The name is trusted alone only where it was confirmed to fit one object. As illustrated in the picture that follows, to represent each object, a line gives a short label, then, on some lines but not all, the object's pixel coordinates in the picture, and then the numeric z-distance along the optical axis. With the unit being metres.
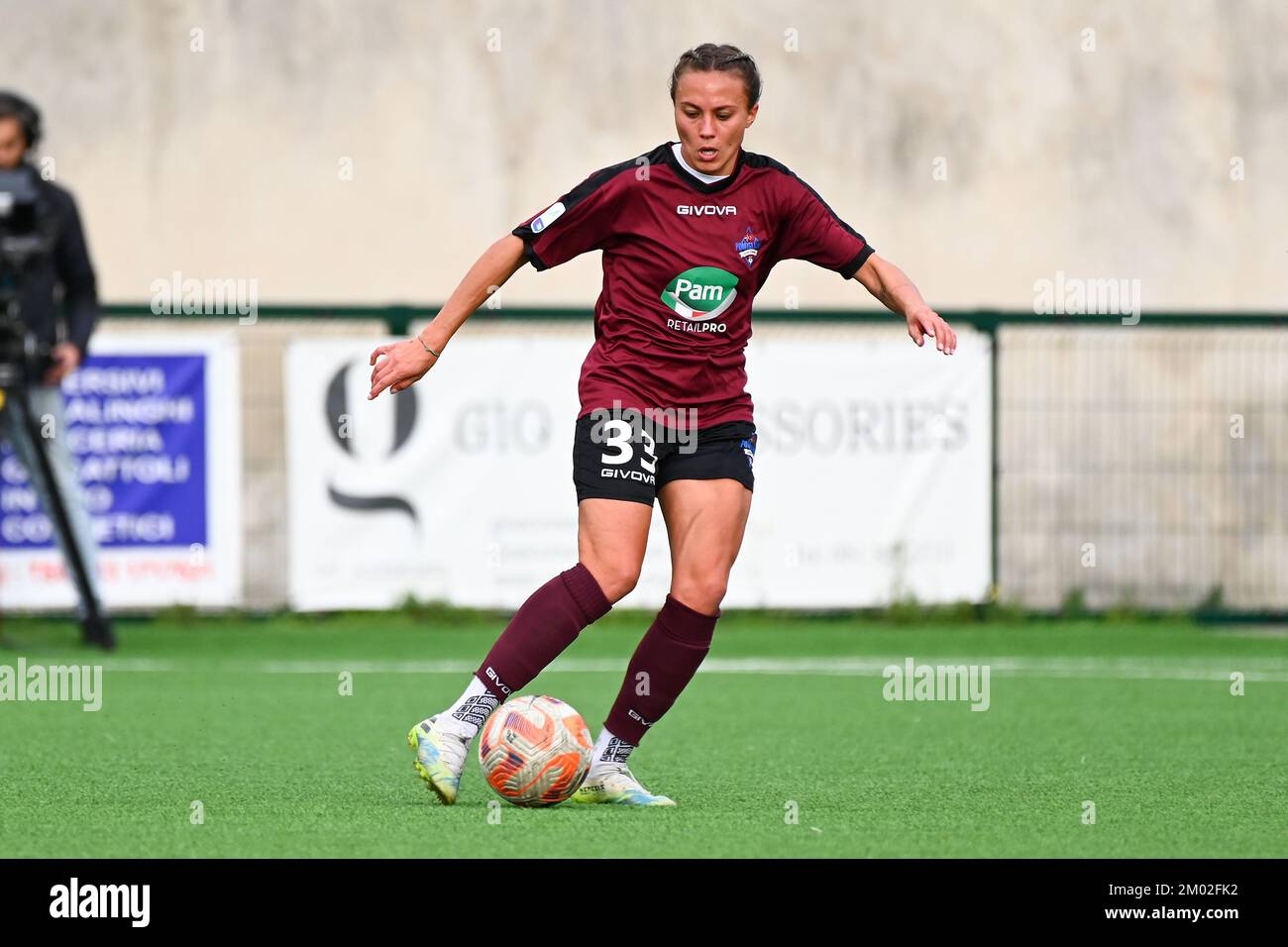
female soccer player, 5.48
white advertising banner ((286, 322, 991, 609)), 11.88
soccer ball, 5.41
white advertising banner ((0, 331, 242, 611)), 11.58
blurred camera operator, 10.11
